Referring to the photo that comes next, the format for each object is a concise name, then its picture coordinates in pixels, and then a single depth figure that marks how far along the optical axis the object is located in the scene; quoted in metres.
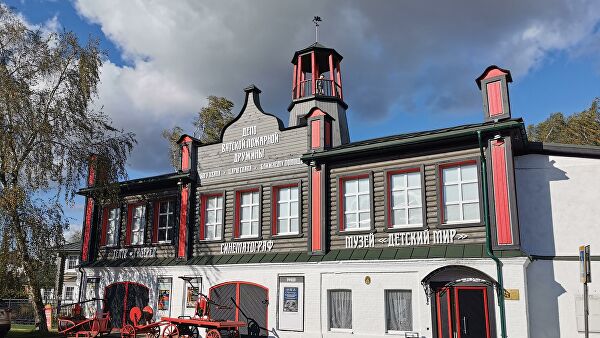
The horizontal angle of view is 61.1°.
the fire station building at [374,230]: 14.61
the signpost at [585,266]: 10.84
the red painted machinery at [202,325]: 15.85
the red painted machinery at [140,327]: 17.58
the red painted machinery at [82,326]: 18.67
